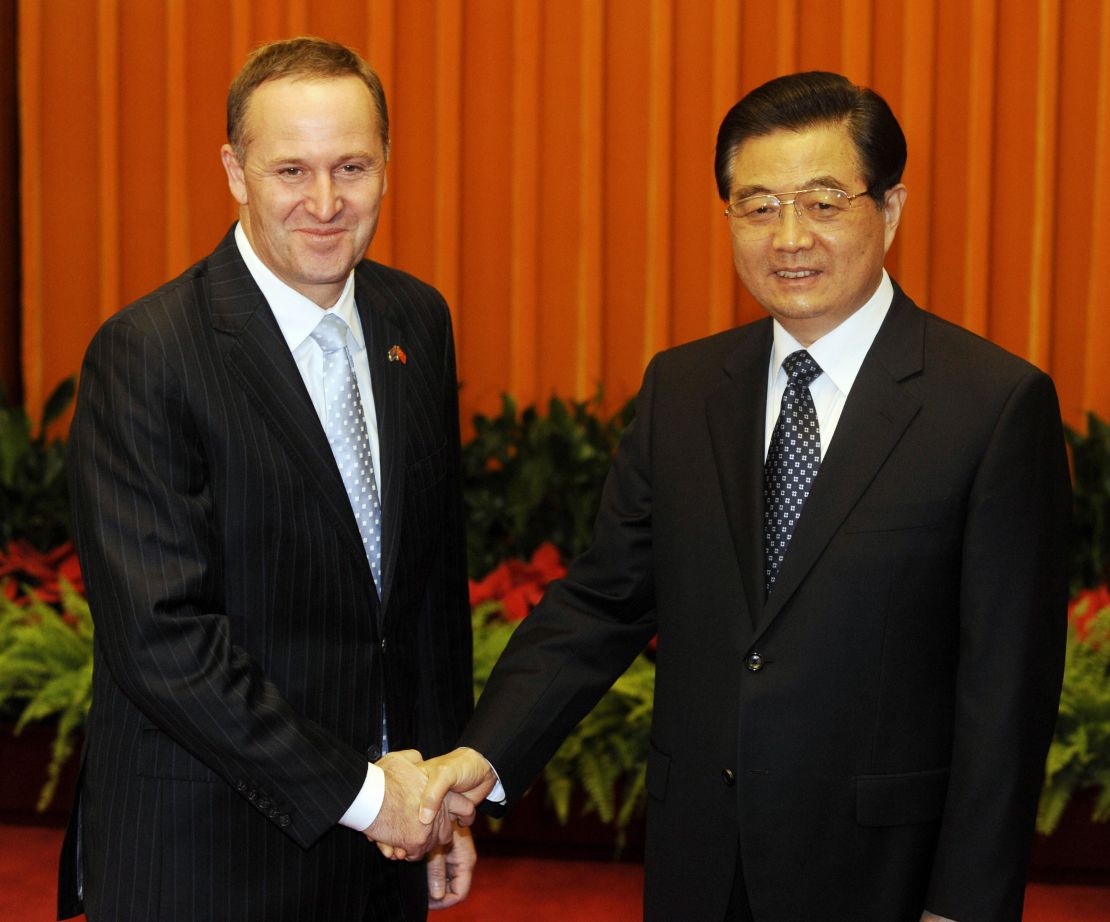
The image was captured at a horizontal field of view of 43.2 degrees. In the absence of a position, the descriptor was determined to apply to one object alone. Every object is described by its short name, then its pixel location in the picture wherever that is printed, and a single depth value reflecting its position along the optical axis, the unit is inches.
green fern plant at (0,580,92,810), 139.6
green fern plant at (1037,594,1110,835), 129.6
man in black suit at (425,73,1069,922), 72.1
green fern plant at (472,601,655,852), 135.0
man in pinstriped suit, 73.4
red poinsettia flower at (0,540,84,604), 164.2
